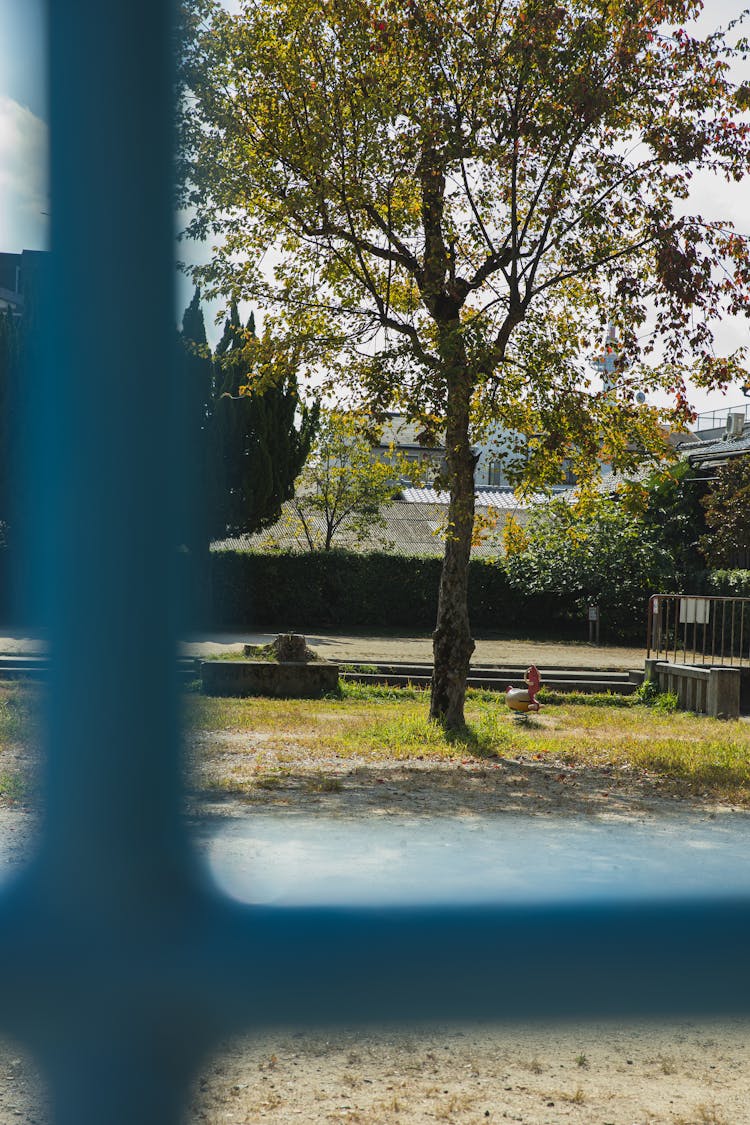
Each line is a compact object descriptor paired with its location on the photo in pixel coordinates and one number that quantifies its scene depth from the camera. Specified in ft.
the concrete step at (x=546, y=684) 62.95
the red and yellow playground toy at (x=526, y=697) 51.88
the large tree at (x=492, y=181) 28.96
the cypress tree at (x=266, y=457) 84.69
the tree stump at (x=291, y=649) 56.18
